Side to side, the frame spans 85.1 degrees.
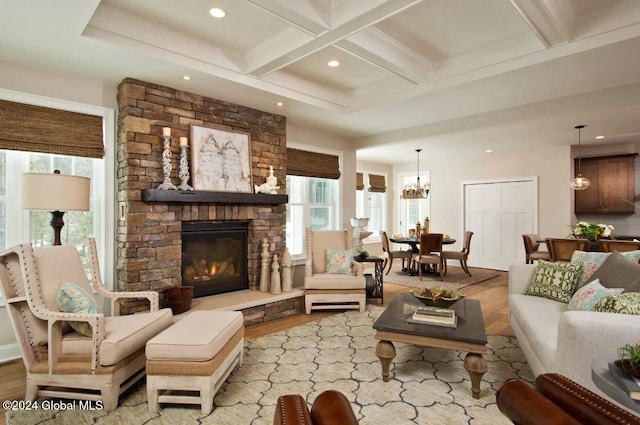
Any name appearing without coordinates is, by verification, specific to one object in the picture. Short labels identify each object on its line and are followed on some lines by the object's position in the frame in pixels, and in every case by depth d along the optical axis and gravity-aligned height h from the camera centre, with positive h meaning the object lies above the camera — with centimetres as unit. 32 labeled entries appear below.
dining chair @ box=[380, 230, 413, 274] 660 -82
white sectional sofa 164 -65
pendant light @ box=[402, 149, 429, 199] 730 +36
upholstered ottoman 208 -94
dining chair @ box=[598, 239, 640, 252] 436 -47
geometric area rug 205 -122
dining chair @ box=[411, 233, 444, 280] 624 -69
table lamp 234 +14
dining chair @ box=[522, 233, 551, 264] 581 -70
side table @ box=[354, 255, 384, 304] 475 -103
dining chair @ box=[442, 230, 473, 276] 651 -85
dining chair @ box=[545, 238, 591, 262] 475 -54
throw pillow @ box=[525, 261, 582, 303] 285 -61
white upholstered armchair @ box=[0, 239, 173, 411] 209 -78
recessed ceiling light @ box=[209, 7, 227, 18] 257 +149
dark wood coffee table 222 -84
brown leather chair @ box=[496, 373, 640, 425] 85 -52
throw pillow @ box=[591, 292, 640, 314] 190 -53
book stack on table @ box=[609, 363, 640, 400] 119 -62
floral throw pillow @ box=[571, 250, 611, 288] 281 -45
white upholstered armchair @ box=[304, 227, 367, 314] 417 -83
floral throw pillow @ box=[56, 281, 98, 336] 220 -58
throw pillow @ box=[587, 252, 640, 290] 233 -45
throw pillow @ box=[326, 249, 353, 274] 448 -66
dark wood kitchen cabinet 632 +41
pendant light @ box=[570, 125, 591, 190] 557 +41
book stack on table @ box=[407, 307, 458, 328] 243 -77
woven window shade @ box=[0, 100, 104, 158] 293 +74
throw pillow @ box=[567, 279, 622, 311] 226 -58
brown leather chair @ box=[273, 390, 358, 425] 81 -50
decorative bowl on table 275 -70
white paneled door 710 -19
